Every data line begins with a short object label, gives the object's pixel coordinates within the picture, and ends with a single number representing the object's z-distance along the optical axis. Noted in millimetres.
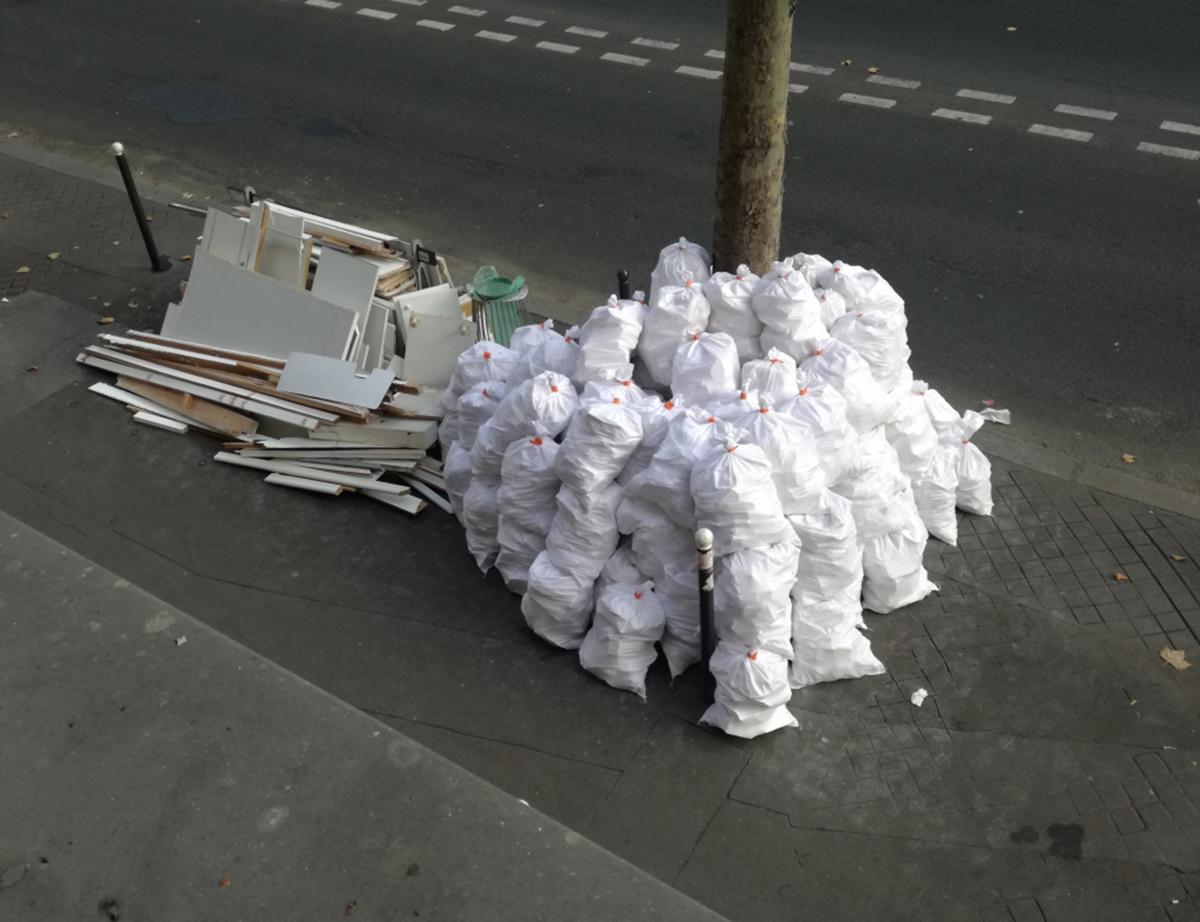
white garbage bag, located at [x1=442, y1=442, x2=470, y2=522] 6473
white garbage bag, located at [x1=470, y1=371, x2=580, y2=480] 5801
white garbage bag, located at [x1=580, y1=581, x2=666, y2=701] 5543
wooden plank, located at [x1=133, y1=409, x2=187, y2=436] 7496
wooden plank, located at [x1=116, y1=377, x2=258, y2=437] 7312
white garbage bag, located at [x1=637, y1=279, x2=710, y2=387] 6117
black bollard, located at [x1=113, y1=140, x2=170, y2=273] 8688
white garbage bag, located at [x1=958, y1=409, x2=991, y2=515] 6461
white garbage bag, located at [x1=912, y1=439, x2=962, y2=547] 6324
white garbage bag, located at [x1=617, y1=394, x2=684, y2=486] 5594
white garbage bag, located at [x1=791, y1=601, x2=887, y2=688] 5586
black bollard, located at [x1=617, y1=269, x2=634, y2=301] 6983
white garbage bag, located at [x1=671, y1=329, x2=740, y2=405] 5898
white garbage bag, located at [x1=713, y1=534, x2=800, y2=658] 5219
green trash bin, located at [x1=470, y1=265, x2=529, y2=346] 7594
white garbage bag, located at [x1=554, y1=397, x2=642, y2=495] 5469
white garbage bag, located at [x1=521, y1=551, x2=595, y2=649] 5699
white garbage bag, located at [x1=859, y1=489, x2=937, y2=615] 5883
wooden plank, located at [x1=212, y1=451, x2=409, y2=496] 6816
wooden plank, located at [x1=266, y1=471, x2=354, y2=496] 6871
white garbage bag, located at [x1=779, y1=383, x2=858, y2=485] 5535
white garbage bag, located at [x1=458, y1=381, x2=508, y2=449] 6363
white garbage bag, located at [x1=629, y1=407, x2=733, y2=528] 5379
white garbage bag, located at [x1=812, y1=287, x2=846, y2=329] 6293
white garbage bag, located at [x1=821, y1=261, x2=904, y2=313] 6363
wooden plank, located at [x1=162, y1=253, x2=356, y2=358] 7375
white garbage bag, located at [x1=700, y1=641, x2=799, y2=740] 5238
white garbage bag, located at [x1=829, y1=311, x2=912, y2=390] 6066
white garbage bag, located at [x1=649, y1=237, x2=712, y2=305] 6512
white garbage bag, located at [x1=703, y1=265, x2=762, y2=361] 6137
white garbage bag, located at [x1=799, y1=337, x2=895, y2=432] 5824
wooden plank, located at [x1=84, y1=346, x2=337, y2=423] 7031
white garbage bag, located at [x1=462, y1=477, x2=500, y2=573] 6223
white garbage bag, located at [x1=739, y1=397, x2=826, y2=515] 5324
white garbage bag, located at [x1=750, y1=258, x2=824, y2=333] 5953
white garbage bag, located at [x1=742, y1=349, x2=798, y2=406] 5754
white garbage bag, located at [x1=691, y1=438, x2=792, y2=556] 5145
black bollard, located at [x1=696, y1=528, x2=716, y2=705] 5020
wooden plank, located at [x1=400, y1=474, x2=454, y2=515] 6762
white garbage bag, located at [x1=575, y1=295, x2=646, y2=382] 6062
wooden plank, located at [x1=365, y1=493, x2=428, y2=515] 6750
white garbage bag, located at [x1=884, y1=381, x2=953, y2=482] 6230
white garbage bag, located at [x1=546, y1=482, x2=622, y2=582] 5609
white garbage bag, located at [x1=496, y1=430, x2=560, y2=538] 5754
